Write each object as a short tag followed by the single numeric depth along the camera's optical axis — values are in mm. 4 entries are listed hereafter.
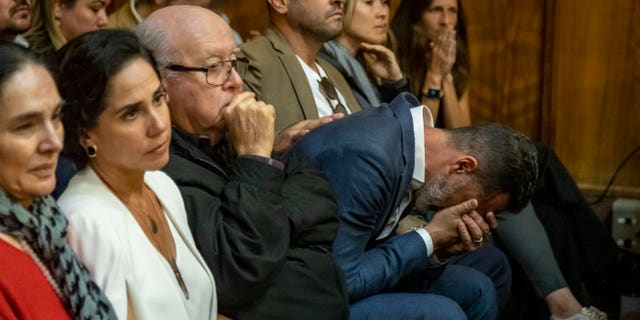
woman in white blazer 3647
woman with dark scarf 3485
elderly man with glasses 3860
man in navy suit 4190
